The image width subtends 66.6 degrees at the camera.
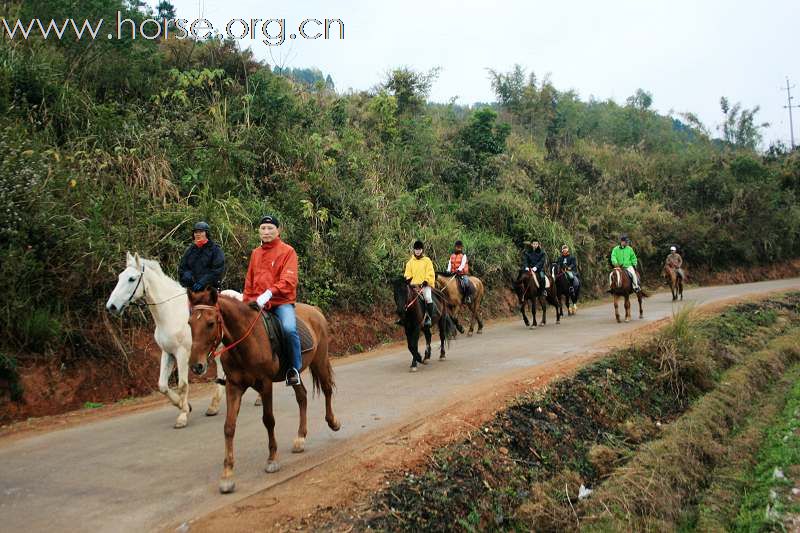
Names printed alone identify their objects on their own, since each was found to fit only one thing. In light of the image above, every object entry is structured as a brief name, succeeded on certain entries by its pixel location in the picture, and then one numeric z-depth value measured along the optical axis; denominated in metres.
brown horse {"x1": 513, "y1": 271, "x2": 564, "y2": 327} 17.88
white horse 7.95
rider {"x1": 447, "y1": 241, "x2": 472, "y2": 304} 16.41
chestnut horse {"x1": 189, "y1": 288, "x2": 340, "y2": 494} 5.31
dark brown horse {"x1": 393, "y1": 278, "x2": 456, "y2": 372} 11.61
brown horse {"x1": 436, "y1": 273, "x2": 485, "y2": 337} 15.71
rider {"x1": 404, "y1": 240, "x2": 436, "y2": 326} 12.16
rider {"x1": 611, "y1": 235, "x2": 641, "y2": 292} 18.08
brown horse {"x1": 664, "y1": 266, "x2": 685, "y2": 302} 22.75
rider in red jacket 6.40
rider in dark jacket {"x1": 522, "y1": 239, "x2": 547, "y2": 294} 18.19
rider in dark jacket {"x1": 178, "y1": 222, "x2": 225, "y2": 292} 8.35
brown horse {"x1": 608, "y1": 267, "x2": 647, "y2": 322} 17.56
